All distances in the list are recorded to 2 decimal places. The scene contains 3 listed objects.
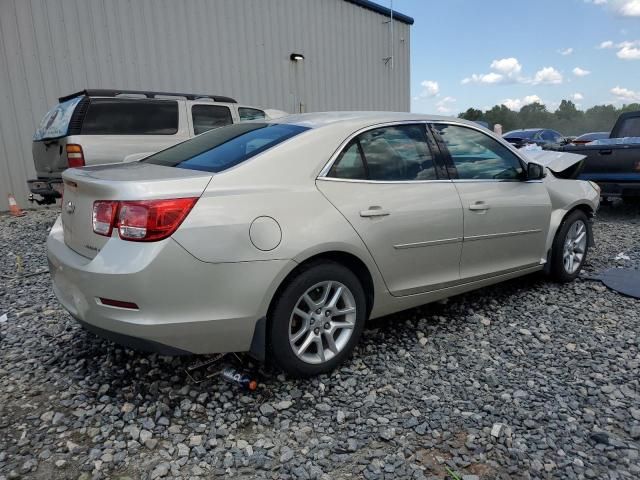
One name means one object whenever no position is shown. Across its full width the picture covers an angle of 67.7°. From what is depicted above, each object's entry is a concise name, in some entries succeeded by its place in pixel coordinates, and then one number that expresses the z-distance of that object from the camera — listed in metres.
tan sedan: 2.25
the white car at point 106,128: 6.46
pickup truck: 6.98
